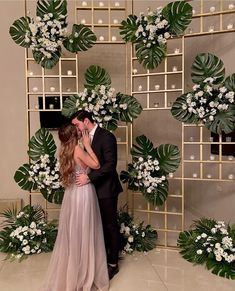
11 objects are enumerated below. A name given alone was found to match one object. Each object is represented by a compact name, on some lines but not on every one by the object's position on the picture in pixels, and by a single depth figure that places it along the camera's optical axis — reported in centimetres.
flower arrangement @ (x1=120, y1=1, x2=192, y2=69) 353
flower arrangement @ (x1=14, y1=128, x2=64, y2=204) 375
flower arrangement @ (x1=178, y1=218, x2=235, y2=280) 340
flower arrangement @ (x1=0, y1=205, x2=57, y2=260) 388
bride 288
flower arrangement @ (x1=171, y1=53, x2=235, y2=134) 343
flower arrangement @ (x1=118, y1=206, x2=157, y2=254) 395
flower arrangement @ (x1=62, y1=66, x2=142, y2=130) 369
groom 306
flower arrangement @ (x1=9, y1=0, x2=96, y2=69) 364
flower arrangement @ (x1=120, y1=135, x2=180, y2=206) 372
